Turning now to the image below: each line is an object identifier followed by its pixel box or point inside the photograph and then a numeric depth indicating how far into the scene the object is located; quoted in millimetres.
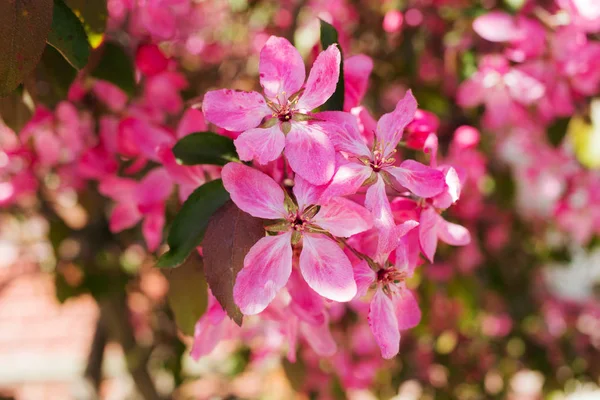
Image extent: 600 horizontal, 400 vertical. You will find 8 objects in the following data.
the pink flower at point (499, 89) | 464
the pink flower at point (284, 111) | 293
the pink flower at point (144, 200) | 361
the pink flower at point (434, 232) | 310
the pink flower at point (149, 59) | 404
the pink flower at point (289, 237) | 293
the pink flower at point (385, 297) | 300
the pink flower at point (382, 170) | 293
